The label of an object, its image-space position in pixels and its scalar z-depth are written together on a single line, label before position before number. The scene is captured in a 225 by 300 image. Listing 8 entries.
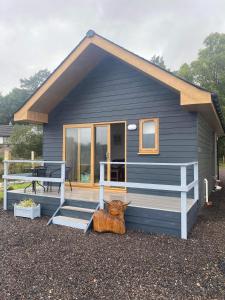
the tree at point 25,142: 19.55
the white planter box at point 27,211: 5.54
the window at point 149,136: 6.12
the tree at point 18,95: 40.16
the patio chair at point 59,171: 7.01
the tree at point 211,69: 18.77
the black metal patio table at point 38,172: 6.16
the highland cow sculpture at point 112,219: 4.48
